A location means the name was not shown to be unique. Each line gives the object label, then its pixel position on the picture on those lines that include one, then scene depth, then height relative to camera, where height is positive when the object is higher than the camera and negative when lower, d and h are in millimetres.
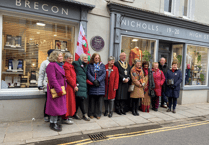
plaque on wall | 5984 +856
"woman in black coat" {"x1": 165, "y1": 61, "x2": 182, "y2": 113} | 6430 -571
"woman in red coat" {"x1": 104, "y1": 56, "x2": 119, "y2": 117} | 5570 -551
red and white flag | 5516 +691
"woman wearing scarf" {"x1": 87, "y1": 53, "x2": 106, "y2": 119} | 5234 -558
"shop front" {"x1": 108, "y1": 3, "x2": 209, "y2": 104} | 6441 +1228
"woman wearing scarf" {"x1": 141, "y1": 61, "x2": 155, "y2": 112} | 6301 -780
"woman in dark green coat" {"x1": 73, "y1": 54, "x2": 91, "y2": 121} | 4951 -341
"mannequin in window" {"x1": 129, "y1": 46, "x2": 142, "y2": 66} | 7059 +561
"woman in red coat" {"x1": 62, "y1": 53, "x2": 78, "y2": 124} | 4762 -688
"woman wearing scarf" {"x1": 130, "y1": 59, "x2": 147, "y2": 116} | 5910 -524
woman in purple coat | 4105 -549
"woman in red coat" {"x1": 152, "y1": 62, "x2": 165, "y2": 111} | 6566 -512
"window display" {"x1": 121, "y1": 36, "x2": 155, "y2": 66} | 6914 +833
